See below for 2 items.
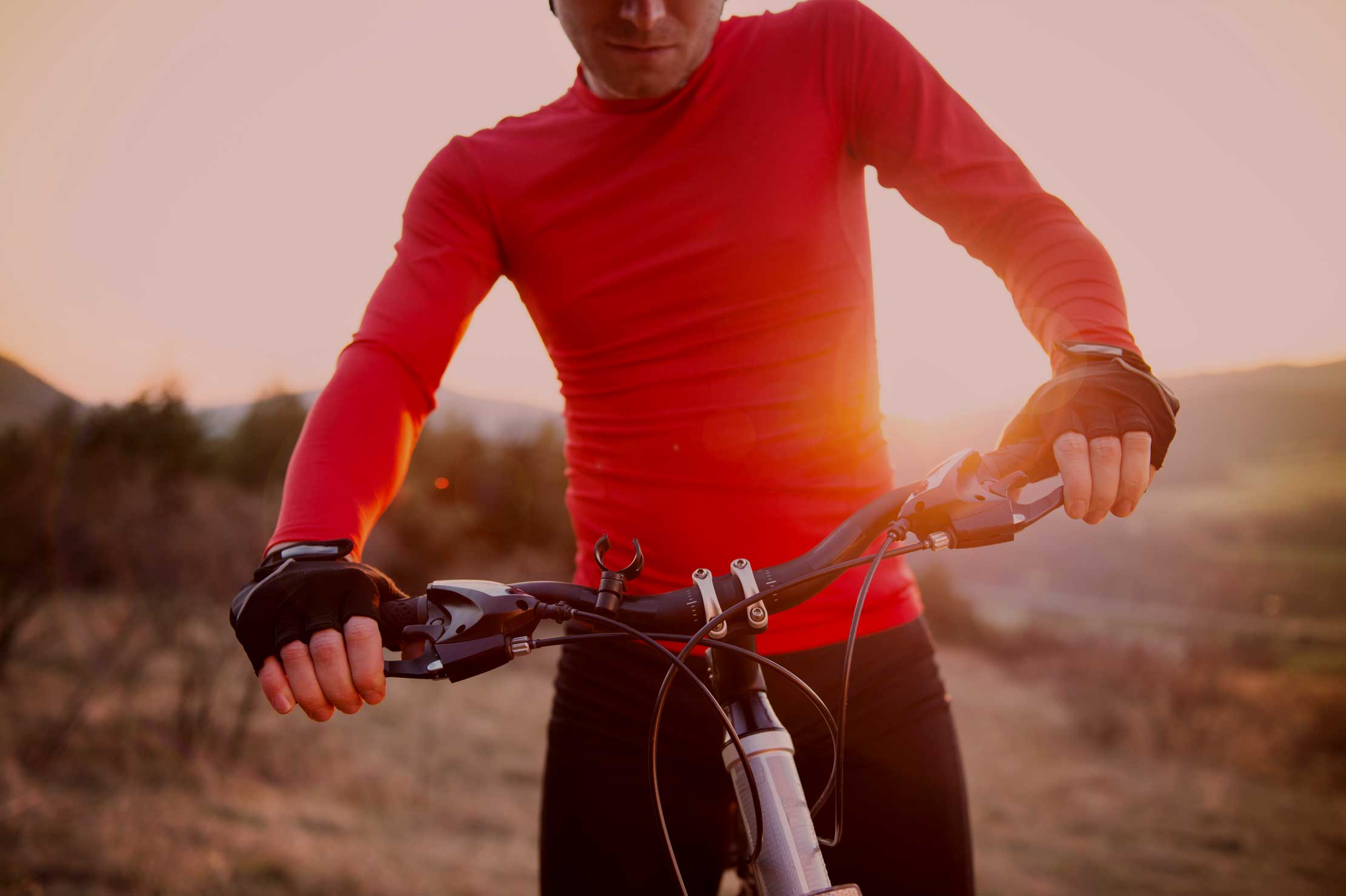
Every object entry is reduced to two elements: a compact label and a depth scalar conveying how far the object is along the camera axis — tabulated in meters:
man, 1.52
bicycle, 1.00
